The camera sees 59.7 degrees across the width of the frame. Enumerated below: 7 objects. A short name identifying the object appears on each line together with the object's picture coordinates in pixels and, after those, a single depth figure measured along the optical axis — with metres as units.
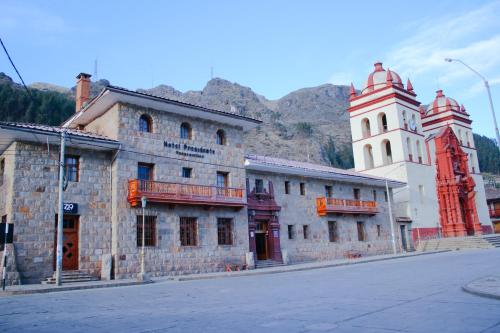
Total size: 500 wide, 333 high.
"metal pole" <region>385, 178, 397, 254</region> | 34.41
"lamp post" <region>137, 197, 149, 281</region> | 19.28
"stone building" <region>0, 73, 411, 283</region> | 19.42
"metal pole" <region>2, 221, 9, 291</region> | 15.63
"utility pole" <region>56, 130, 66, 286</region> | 16.86
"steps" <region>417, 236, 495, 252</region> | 38.69
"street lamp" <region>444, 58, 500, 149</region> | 16.90
